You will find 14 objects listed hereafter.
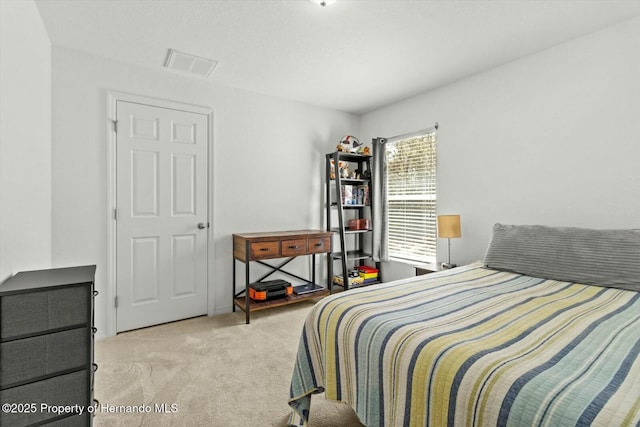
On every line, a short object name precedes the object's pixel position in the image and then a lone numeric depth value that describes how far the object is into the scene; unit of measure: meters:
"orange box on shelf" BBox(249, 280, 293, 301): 3.18
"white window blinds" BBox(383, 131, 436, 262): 3.54
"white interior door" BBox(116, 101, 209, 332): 2.80
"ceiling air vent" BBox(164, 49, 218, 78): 2.65
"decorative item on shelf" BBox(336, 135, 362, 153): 3.92
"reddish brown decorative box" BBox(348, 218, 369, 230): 4.04
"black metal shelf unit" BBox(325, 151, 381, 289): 3.81
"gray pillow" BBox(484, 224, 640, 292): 1.86
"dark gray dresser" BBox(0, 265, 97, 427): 1.08
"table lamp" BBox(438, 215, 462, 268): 2.95
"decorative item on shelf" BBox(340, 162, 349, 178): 3.97
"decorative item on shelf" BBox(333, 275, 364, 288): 3.93
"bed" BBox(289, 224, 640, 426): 0.84
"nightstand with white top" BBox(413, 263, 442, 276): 3.05
